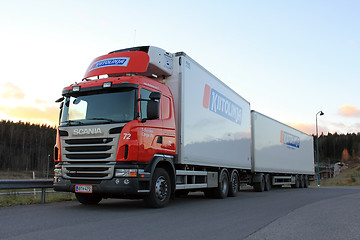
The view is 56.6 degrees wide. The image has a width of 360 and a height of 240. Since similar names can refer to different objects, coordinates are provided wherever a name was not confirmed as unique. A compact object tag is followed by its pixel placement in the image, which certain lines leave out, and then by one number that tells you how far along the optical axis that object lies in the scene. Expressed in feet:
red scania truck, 25.14
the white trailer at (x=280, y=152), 57.47
